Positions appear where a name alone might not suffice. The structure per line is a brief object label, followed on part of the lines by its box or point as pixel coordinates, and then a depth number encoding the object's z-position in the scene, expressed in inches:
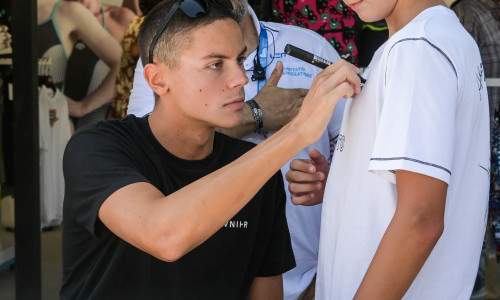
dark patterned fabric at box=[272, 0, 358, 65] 117.6
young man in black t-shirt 70.3
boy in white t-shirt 68.2
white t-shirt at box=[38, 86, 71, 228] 211.2
